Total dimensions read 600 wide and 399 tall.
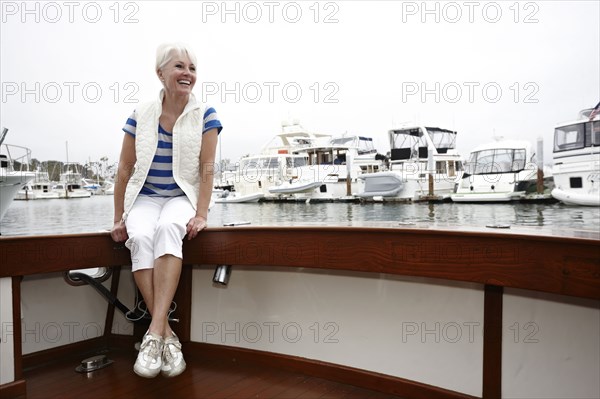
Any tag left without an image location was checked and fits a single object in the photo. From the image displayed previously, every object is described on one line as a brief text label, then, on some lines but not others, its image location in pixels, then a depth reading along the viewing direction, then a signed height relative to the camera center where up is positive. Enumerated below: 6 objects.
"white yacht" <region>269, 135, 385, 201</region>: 18.52 +1.03
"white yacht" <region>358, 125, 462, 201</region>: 16.03 +1.09
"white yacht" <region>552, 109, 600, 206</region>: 11.21 +0.88
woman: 1.36 +0.05
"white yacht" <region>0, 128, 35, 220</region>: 8.02 +0.42
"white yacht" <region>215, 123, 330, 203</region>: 20.48 +1.16
